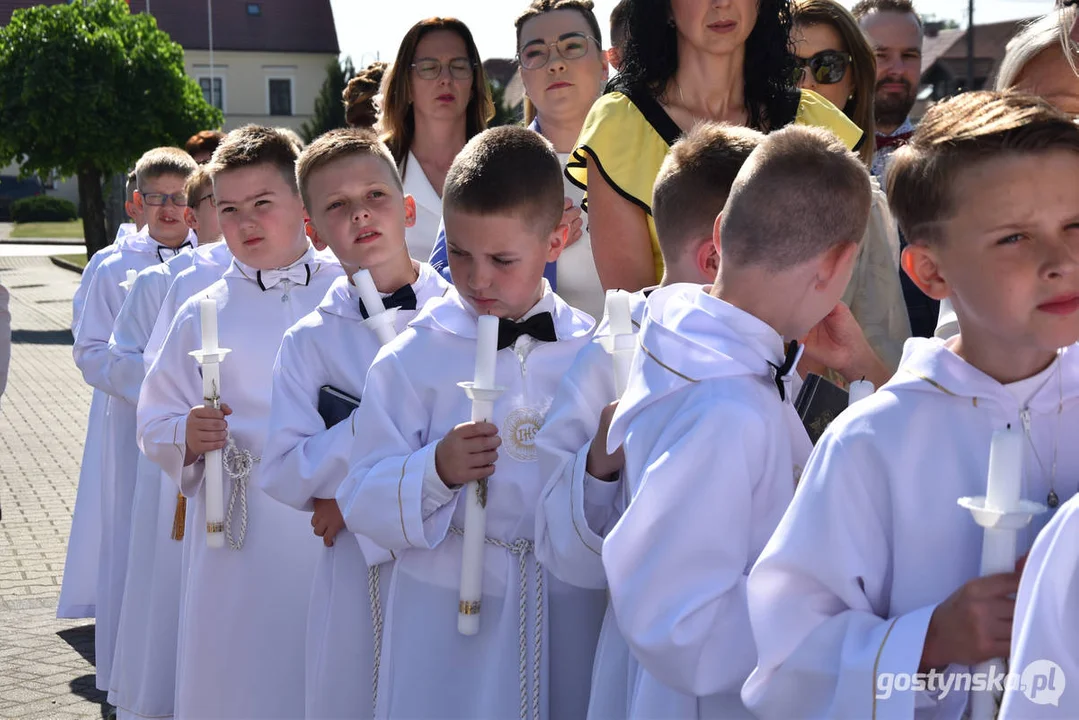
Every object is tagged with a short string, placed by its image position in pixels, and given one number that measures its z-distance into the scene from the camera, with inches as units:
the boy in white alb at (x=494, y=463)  132.0
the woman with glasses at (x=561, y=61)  186.2
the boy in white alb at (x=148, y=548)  223.3
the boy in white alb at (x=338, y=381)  154.9
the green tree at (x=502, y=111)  1798.7
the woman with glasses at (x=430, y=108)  201.5
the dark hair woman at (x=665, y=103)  143.6
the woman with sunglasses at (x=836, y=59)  173.8
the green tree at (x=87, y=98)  1091.9
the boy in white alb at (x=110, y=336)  263.9
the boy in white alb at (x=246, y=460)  186.4
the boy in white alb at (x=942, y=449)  82.3
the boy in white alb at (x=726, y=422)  94.2
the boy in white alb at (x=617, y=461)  113.2
